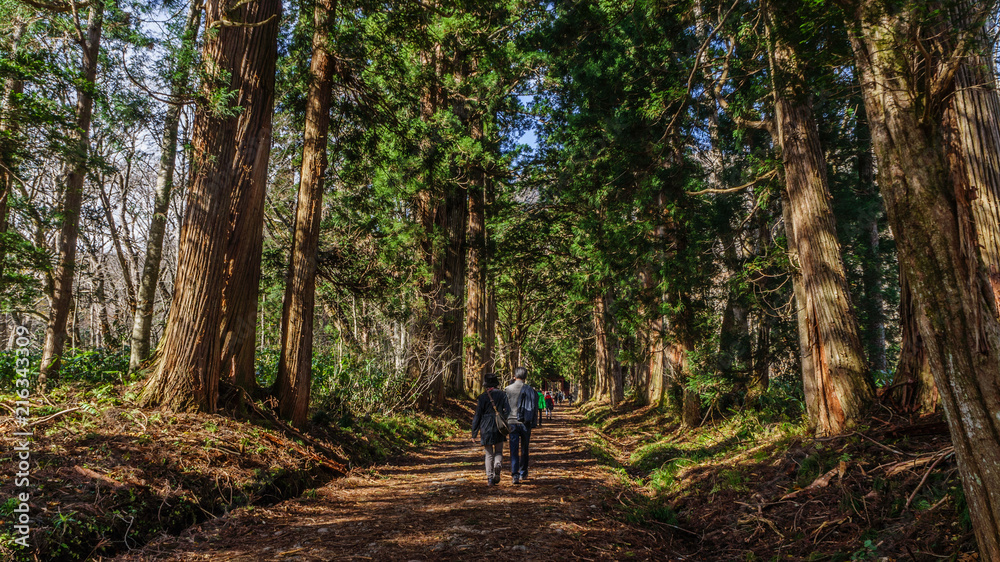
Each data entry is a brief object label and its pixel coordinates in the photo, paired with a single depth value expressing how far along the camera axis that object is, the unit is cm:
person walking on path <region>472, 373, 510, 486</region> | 755
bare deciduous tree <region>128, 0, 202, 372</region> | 666
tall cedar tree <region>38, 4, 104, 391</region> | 859
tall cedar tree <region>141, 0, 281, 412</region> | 661
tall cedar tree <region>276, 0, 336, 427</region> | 841
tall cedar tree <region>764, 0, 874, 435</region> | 650
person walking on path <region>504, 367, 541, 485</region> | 771
